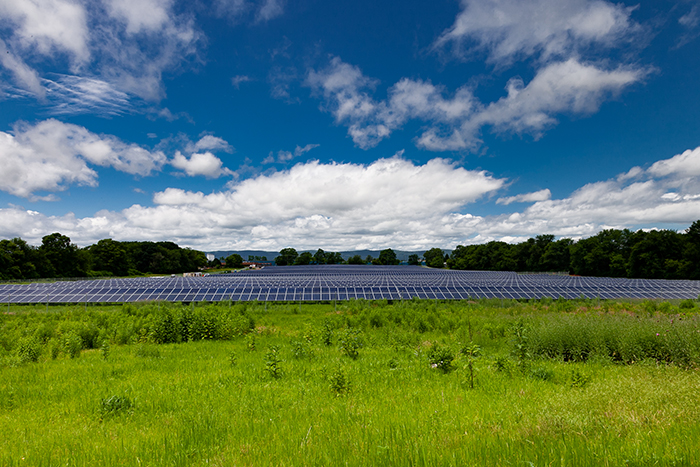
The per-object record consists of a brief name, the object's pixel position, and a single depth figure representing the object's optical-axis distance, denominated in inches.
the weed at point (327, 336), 608.9
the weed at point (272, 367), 387.2
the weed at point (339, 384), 328.3
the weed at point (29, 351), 482.2
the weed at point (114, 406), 281.1
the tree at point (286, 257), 7116.1
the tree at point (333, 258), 7465.6
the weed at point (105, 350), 493.2
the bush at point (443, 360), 408.5
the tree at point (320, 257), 7339.6
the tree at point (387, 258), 7165.4
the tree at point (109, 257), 3873.0
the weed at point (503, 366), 389.5
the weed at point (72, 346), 526.0
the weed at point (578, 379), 327.3
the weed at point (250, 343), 565.3
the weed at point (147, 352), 513.7
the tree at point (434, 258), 6562.0
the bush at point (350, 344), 497.0
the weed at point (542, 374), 361.0
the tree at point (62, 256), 3213.6
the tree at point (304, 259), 7034.9
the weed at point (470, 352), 337.3
